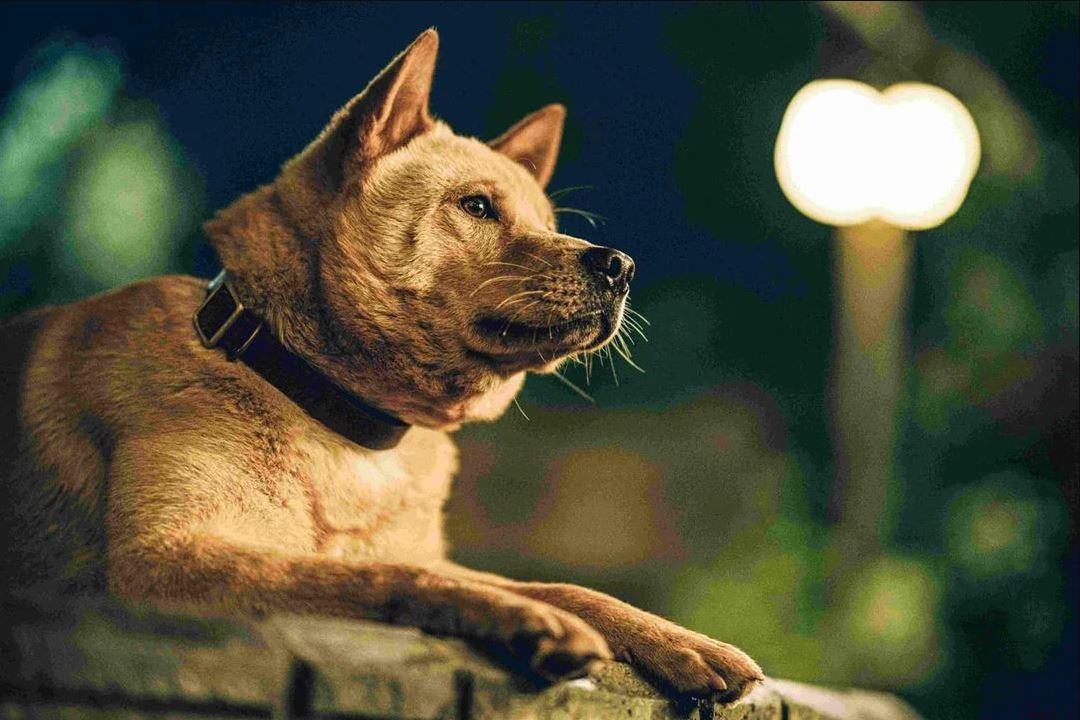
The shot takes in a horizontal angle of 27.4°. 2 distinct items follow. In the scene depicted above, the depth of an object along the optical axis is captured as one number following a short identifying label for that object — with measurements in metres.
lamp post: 2.19
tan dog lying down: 1.27
